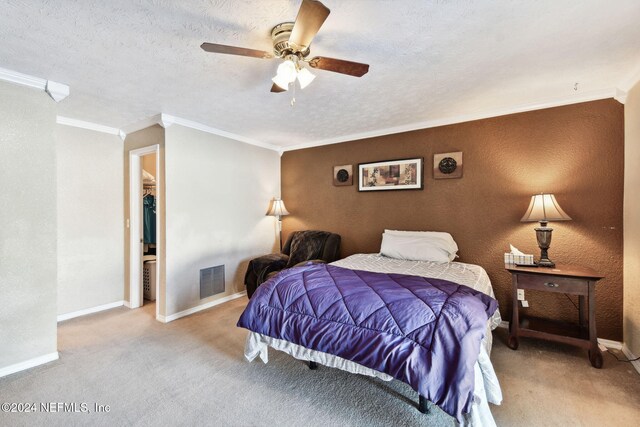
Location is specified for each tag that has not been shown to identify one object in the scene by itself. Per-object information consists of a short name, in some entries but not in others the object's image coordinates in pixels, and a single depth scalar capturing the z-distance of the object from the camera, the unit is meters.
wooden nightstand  2.24
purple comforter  1.45
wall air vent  3.60
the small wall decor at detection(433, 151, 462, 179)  3.26
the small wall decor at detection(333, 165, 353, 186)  4.04
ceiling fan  1.44
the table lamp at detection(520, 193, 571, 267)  2.51
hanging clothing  4.22
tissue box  2.56
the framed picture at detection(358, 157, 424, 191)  3.52
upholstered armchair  3.58
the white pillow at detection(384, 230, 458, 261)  3.07
